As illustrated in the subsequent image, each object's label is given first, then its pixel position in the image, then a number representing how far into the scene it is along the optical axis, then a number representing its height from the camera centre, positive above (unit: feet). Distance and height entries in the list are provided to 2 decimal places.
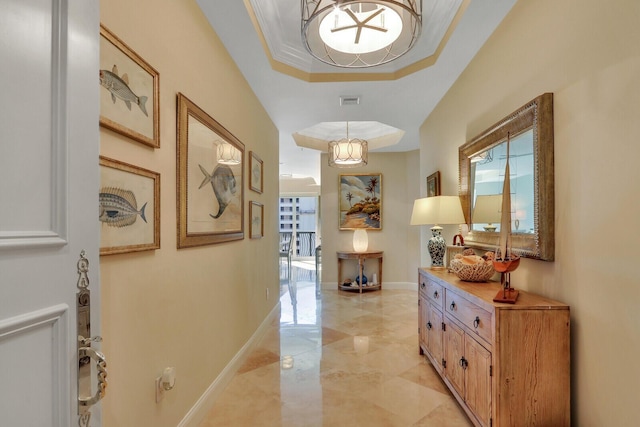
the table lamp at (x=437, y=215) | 9.46 -0.02
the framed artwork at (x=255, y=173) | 11.05 +1.46
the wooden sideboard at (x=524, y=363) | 5.26 -2.37
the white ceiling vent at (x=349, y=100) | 12.05 +4.17
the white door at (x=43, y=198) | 2.04 +0.12
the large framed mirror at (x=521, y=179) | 5.91 +0.74
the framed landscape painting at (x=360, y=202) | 21.12 +0.79
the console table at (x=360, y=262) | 19.66 -2.85
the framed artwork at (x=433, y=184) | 12.61 +1.19
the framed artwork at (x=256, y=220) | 11.14 -0.19
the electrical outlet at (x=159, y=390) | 5.42 -2.85
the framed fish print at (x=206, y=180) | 6.33 +0.79
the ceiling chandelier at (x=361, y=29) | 5.87 +3.43
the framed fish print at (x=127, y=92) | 4.16 +1.69
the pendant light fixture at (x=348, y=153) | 15.72 +2.92
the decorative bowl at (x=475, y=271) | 7.49 -1.28
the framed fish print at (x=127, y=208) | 4.18 +0.10
